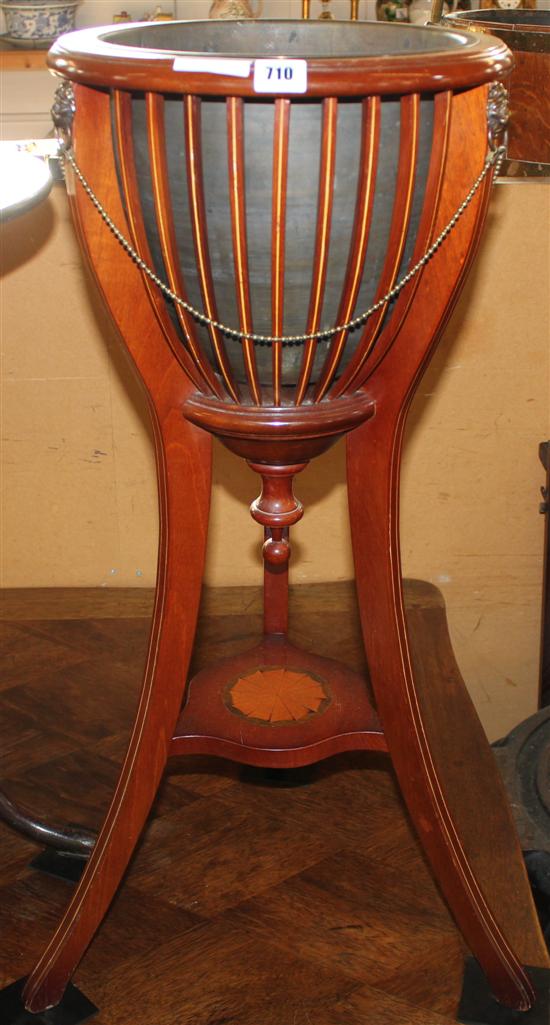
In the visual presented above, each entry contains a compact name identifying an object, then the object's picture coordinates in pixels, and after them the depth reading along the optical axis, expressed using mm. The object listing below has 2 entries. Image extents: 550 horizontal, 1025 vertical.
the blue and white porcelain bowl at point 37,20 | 3516
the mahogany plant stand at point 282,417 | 881
